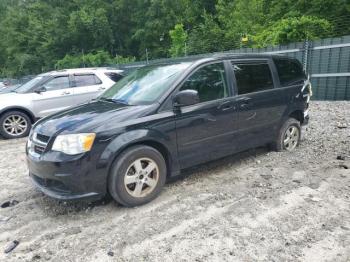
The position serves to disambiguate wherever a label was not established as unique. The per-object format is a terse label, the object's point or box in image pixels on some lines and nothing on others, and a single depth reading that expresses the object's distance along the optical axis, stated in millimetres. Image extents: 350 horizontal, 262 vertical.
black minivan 3461
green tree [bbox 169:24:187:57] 24584
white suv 8195
